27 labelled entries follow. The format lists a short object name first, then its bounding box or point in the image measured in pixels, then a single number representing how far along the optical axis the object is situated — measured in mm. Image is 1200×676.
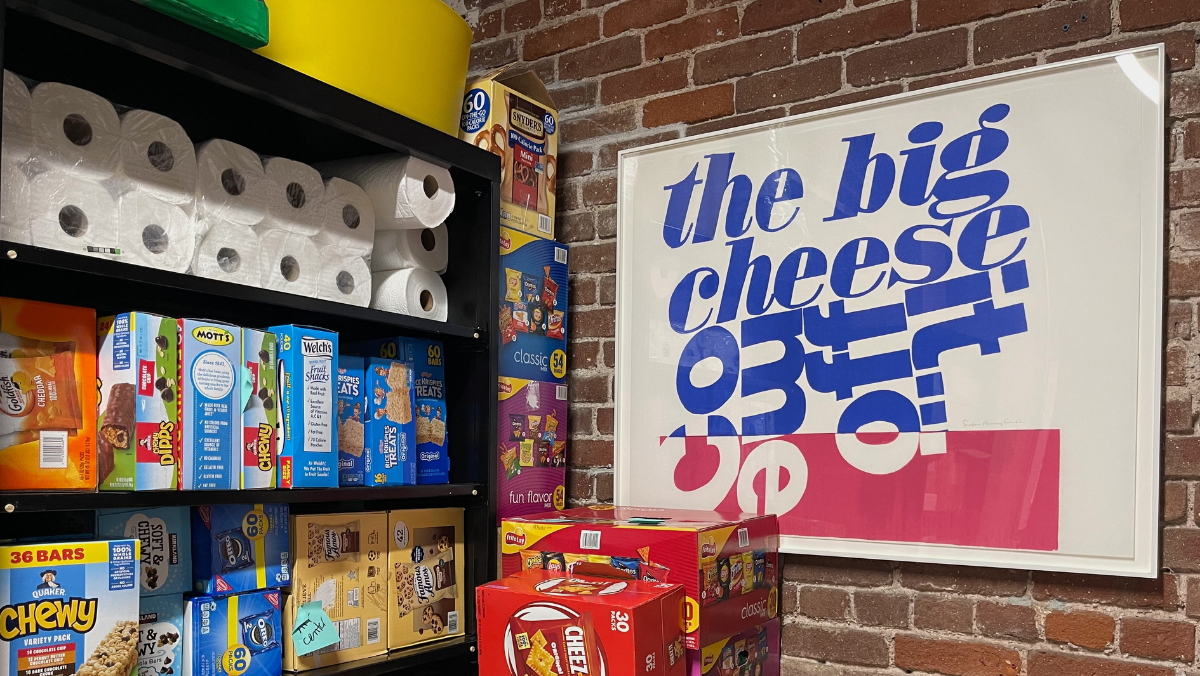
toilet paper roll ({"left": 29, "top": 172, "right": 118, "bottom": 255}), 1349
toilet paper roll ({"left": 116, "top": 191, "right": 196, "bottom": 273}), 1473
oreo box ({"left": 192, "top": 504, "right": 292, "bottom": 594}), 1600
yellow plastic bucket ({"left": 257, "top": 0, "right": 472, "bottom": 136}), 1688
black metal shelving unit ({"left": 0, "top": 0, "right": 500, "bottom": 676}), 1364
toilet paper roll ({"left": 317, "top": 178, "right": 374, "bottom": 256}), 1849
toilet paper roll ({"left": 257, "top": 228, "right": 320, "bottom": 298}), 1718
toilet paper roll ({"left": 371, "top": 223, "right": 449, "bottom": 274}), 1997
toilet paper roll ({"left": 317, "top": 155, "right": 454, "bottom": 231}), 1891
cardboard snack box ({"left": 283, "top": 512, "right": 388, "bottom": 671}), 1706
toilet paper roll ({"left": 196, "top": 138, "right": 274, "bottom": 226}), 1624
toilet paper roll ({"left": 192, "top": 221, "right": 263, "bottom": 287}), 1620
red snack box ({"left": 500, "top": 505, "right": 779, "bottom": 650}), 1657
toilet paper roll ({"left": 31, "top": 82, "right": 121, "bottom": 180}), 1375
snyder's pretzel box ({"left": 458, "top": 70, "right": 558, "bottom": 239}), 2129
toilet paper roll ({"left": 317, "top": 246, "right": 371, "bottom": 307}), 1824
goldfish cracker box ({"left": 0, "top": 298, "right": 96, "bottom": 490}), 1319
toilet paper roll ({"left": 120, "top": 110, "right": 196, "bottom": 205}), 1493
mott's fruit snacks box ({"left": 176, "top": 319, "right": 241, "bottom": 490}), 1502
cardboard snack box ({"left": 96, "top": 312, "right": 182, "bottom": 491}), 1421
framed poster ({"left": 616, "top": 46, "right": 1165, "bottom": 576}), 1692
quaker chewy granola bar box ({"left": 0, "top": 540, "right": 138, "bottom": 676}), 1285
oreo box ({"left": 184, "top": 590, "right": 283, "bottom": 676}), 1554
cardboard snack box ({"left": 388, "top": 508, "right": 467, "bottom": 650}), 1882
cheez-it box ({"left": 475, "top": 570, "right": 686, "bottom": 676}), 1493
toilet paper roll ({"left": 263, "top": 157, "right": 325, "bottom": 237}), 1749
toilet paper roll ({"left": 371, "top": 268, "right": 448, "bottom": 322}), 1962
